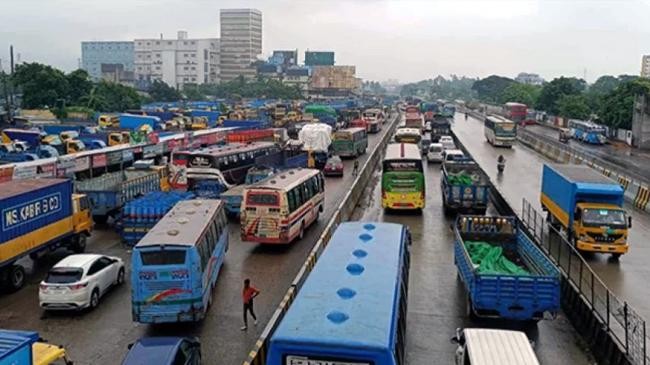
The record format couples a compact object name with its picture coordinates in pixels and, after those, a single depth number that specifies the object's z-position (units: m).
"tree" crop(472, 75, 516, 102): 176.88
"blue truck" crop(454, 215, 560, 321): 12.91
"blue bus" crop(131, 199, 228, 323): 13.02
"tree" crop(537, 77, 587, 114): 93.38
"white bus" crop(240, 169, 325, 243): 19.72
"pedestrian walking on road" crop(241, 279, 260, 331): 13.63
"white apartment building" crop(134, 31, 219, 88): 171.11
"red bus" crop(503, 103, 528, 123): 86.19
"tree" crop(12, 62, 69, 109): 75.50
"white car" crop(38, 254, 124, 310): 14.33
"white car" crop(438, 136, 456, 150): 45.89
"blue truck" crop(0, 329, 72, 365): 8.83
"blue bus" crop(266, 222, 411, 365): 7.39
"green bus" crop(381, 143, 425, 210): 25.95
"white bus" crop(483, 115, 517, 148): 56.16
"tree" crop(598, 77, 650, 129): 59.22
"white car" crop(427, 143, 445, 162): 43.78
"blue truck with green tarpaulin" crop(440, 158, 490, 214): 25.20
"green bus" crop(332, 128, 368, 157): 46.44
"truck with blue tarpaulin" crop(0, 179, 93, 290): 15.71
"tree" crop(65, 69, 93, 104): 80.62
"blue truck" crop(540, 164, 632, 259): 18.77
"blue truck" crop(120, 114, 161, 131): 59.12
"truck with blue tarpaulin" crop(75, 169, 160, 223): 23.50
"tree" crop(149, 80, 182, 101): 118.31
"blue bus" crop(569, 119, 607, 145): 60.34
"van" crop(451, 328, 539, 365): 8.16
